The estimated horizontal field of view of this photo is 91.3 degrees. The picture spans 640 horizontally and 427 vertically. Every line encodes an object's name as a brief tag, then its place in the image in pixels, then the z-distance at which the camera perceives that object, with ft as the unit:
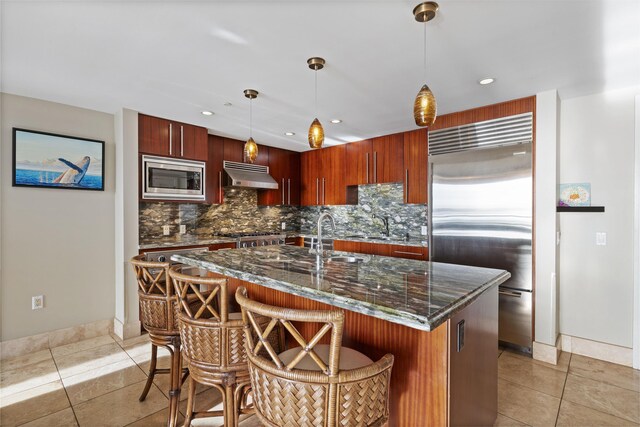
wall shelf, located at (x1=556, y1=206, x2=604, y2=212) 9.30
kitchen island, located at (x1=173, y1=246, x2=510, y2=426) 4.01
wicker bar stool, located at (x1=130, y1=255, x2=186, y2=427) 5.94
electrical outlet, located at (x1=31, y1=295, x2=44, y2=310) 9.64
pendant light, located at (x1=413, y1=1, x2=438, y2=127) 5.34
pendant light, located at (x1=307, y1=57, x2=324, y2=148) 7.32
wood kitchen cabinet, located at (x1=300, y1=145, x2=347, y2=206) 16.16
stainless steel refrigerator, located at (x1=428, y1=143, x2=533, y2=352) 9.76
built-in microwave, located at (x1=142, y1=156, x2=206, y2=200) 11.44
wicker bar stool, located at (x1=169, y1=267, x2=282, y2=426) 4.68
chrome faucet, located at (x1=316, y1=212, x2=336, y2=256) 7.08
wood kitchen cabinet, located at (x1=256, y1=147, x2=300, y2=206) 16.90
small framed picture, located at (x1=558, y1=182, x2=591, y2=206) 9.53
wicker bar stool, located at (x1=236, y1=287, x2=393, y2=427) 3.26
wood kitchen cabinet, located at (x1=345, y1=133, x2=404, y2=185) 13.87
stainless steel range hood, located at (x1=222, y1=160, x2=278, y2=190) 14.35
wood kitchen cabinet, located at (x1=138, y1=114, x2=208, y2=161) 11.32
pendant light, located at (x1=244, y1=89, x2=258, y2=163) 9.16
